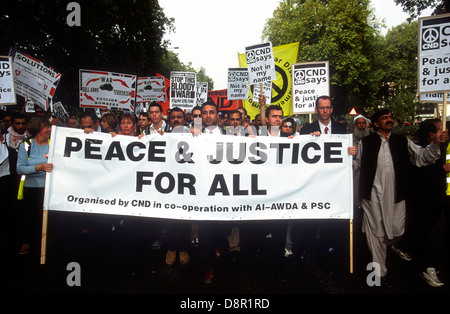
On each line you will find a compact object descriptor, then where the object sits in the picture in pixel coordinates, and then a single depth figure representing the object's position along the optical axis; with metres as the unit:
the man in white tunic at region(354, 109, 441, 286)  3.92
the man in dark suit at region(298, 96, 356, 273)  4.34
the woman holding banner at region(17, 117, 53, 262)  4.40
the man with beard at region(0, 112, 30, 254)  4.87
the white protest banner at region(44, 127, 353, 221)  4.03
